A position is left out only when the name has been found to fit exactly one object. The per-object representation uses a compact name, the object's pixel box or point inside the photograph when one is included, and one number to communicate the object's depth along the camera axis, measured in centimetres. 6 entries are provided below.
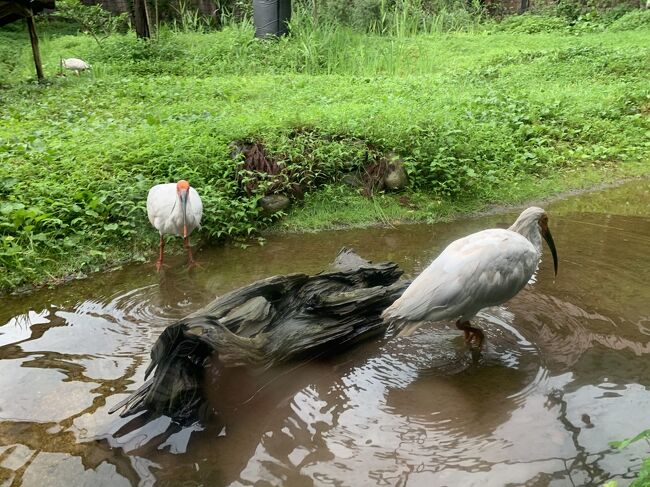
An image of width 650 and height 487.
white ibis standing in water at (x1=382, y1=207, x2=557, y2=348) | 381
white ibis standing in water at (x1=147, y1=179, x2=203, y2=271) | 531
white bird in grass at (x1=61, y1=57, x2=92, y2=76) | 1173
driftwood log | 324
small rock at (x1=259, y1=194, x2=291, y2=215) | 631
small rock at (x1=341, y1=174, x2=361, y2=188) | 685
